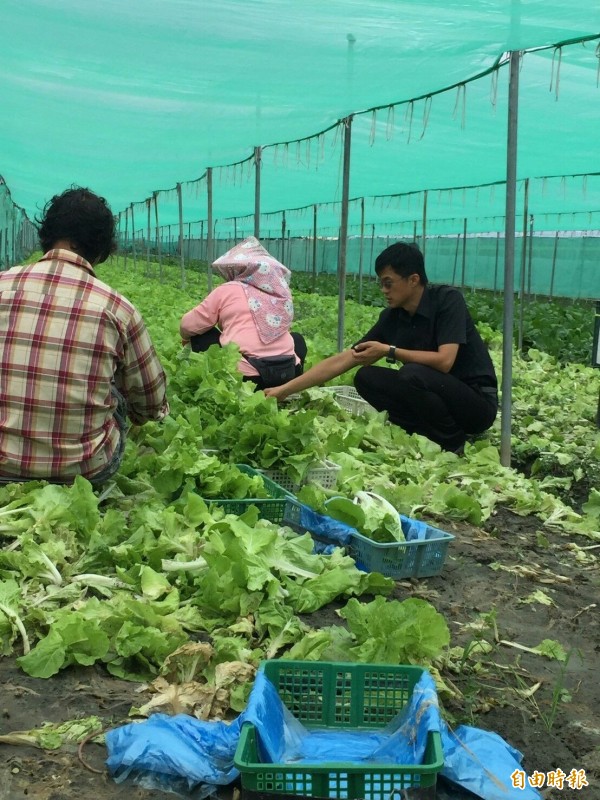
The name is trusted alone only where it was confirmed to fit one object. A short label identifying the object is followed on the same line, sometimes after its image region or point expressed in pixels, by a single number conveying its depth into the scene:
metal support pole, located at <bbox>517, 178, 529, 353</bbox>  11.73
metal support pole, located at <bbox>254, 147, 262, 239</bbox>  12.05
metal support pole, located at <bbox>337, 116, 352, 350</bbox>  9.01
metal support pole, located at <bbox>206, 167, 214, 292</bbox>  15.59
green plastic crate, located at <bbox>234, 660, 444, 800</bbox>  2.67
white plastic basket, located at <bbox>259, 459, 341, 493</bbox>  5.14
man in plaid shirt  4.02
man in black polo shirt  6.21
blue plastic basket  4.02
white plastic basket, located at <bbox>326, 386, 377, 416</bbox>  7.12
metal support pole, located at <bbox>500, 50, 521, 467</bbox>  6.12
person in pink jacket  6.84
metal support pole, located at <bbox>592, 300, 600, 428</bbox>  6.36
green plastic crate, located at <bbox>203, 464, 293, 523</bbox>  4.32
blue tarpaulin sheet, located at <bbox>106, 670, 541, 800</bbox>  2.45
